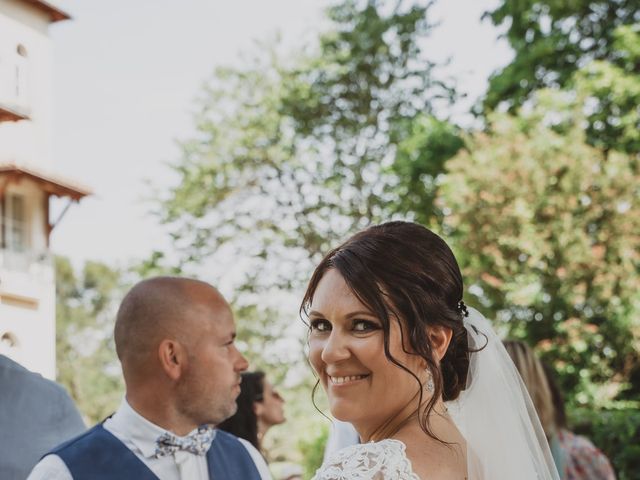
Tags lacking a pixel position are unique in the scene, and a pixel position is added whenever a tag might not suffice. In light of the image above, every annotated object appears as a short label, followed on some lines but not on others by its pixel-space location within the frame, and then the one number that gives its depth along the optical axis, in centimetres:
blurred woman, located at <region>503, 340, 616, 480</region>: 430
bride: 170
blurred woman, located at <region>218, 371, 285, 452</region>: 500
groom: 281
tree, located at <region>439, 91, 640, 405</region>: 1034
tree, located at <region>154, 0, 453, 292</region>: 1750
